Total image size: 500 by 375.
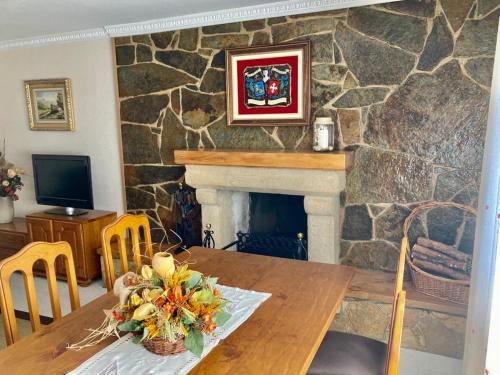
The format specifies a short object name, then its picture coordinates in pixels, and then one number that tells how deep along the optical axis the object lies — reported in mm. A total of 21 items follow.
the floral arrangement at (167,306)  1159
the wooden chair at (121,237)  1955
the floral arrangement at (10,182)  3936
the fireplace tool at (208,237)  3182
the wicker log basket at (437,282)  2395
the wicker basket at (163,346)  1209
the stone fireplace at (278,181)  2727
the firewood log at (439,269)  2430
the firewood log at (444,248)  2461
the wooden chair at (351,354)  1607
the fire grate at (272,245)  3025
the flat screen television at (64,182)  3691
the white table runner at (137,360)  1170
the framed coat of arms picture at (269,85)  2920
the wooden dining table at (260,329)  1217
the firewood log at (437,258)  2434
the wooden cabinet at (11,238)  3852
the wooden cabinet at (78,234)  3531
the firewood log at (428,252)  2520
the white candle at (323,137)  2801
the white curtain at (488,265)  1271
